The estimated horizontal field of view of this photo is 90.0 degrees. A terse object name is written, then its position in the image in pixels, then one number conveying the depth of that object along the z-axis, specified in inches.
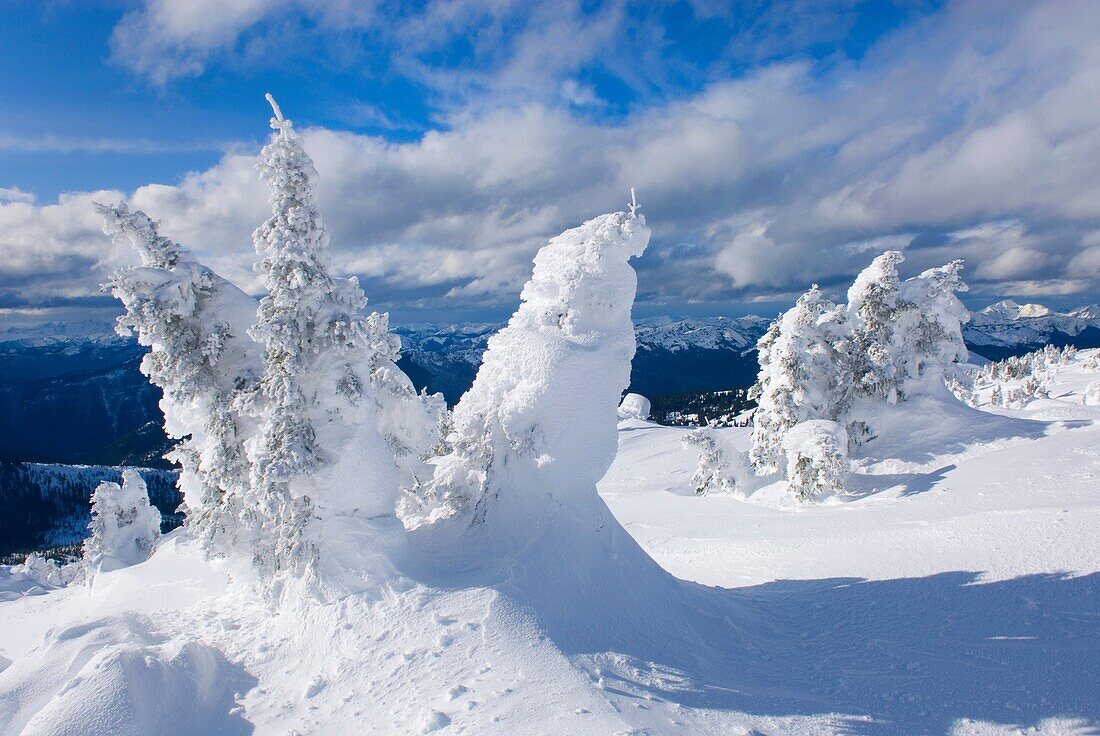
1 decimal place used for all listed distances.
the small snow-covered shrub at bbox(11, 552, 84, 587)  1796.3
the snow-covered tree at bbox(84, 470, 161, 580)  1185.4
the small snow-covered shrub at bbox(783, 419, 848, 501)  1015.6
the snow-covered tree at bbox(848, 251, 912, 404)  1157.7
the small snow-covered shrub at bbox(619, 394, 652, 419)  2812.5
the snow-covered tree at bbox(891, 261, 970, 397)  1146.7
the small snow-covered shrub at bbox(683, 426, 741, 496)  1282.0
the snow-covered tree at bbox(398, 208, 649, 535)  518.6
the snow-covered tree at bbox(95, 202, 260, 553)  439.8
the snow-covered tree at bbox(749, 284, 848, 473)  1157.7
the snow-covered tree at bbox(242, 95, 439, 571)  425.1
